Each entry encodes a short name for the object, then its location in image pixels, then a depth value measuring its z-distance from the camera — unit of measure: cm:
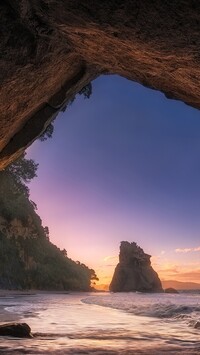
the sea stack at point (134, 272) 8094
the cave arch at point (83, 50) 334
